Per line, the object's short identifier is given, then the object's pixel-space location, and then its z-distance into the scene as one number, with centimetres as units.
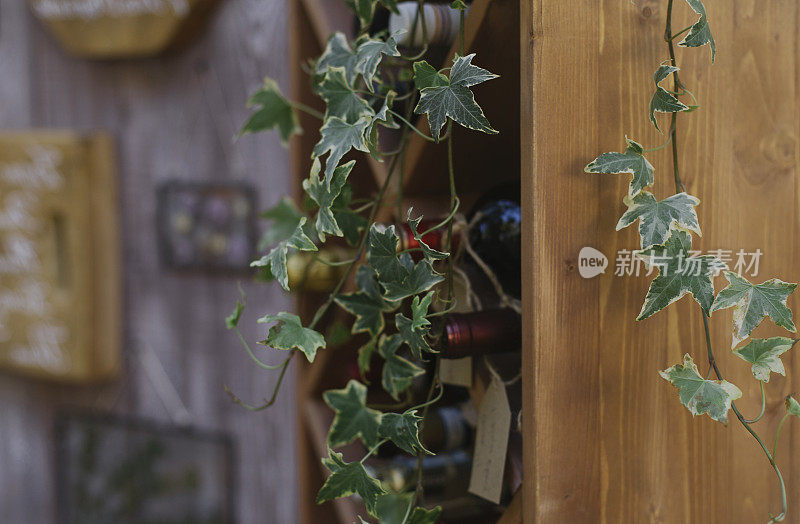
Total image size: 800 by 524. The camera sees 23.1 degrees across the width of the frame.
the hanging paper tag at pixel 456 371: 129
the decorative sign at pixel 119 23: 228
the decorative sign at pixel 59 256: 255
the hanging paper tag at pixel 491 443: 125
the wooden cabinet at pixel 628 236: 114
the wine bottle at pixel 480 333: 123
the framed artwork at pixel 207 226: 232
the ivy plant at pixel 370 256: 115
